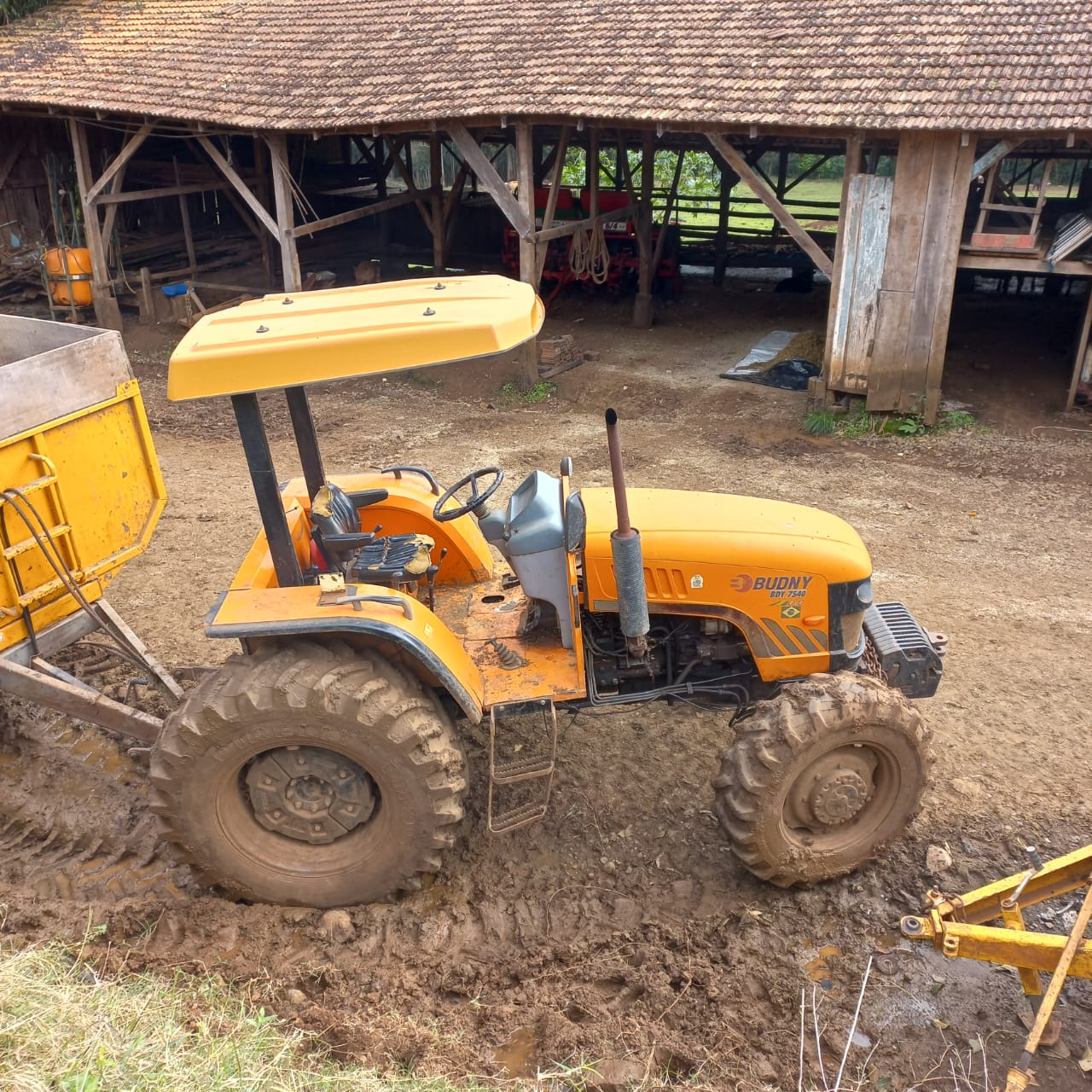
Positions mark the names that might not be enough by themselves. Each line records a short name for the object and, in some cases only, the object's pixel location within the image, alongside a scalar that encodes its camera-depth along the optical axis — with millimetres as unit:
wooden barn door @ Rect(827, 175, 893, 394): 9453
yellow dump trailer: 3994
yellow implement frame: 2783
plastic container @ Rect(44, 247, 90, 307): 13719
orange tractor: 3357
